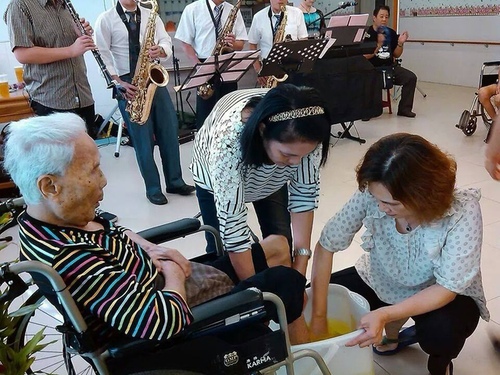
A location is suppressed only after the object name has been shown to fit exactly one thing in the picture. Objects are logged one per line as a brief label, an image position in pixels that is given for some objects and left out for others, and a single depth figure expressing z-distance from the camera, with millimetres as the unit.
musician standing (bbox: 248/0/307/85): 4320
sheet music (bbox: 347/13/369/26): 4328
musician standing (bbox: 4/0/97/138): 2504
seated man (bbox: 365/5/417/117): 5340
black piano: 4082
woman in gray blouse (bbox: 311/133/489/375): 1324
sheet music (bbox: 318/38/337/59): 3506
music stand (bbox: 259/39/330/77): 3379
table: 3288
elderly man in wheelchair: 1067
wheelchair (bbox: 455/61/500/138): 4316
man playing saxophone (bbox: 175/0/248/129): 3840
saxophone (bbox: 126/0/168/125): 3176
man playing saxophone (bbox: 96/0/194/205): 3236
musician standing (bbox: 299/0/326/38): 5024
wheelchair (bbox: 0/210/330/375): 1031
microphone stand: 5125
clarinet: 2598
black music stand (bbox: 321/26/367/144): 4211
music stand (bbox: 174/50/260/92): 3189
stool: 5500
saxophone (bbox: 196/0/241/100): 3761
